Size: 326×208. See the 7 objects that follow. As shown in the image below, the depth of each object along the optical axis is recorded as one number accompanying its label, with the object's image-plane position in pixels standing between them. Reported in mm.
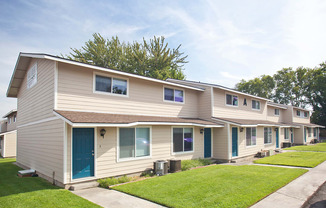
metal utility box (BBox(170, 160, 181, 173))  11648
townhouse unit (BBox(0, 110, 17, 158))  21719
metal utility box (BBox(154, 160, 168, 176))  11023
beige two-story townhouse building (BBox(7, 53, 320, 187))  9148
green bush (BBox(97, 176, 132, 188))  8938
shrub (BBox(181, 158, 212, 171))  12281
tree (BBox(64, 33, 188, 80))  31453
